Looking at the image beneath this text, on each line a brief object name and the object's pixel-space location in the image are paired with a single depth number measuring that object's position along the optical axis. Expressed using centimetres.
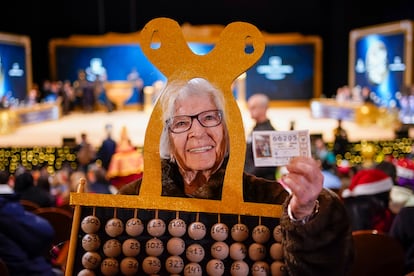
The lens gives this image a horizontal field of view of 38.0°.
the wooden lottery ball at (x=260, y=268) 134
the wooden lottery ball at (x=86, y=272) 136
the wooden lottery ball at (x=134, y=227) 136
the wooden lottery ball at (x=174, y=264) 135
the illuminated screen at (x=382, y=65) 1303
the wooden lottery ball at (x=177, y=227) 135
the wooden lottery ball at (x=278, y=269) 133
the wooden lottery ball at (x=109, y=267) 136
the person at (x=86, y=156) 663
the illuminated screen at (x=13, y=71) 1408
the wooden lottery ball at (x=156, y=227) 135
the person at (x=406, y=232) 277
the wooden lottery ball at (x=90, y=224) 137
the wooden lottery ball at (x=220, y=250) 135
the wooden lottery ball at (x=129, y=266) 136
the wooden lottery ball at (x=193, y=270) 134
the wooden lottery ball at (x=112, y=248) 136
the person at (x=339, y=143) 779
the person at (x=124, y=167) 355
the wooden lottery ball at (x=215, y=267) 134
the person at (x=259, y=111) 400
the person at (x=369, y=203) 318
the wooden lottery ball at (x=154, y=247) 136
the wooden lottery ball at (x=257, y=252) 135
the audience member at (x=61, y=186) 470
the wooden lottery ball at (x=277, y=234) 135
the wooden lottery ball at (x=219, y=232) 135
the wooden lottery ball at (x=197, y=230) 135
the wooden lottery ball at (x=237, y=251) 135
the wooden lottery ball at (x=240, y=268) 134
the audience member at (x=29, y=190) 407
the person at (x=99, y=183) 402
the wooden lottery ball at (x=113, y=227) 136
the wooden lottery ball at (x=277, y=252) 134
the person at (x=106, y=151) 645
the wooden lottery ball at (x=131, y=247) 136
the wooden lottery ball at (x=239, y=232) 135
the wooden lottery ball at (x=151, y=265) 135
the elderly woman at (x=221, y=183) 123
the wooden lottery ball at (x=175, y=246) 135
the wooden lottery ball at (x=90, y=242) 136
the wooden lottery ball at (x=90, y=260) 136
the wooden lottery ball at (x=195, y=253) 135
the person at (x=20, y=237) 246
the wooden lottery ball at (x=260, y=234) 135
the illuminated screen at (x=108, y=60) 1714
